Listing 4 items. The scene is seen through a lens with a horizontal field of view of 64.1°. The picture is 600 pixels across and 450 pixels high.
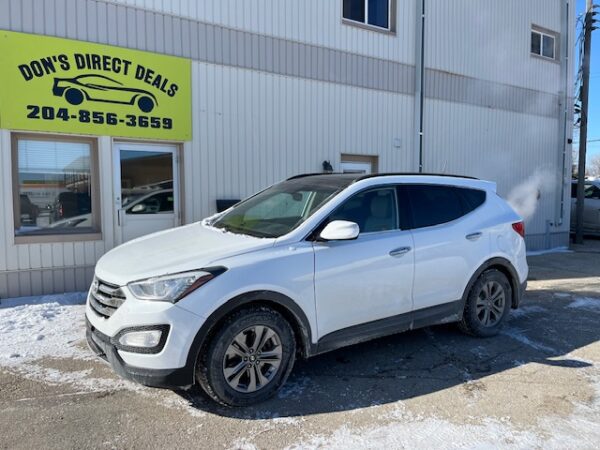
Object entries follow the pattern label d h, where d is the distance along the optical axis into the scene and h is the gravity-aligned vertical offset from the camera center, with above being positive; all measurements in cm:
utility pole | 1384 +251
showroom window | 675 +2
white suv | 326 -73
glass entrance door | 739 -3
